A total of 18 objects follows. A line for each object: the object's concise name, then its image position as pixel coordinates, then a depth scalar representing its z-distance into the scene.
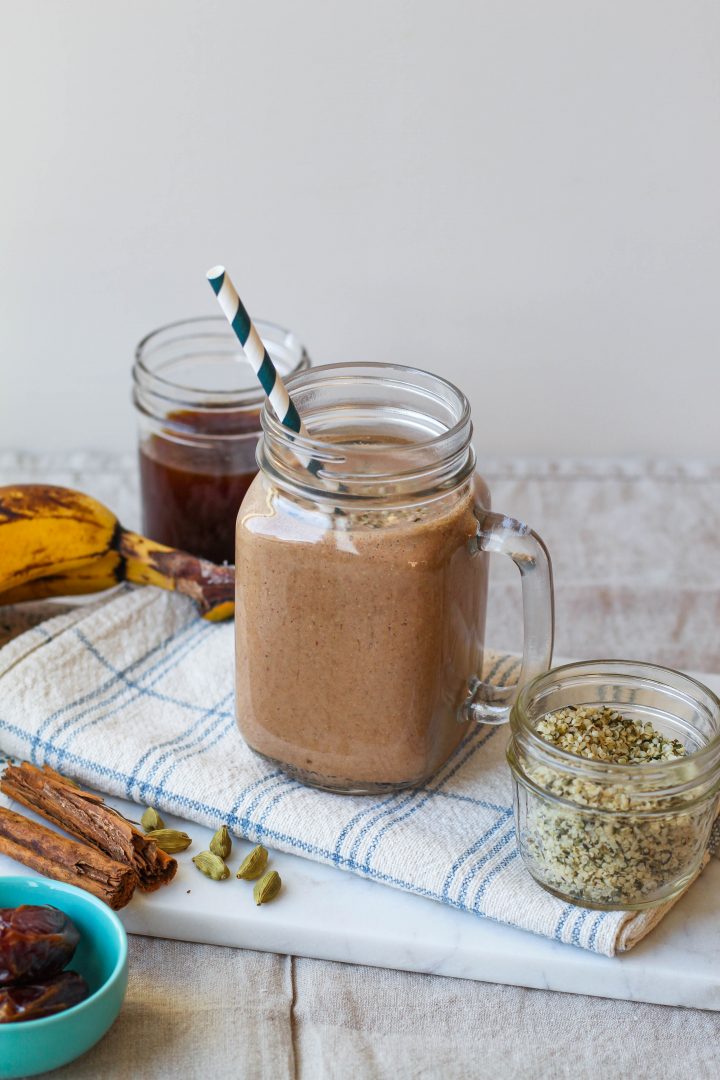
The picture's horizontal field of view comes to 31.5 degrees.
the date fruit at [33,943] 0.92
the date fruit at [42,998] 0.91
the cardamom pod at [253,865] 1.11
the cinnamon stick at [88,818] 1.10
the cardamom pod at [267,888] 1.09
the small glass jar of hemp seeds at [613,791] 0.99
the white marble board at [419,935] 1.03
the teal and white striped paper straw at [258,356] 1.08
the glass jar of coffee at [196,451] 1.55
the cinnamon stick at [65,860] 1.07
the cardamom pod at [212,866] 1.11
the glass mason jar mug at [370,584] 1.06
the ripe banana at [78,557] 1.44
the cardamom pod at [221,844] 1.13
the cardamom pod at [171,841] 1.14
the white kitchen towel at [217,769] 1.08
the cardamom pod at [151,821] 1.17
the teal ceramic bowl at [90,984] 0.91
